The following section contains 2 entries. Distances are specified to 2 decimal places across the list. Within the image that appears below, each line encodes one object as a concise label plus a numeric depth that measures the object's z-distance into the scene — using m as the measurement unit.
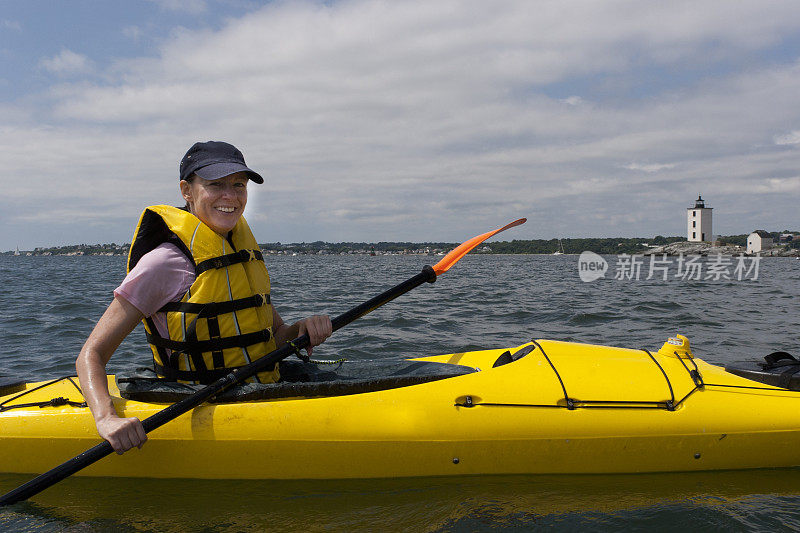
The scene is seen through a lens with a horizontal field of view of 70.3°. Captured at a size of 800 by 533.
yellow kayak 2.88
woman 2.32
